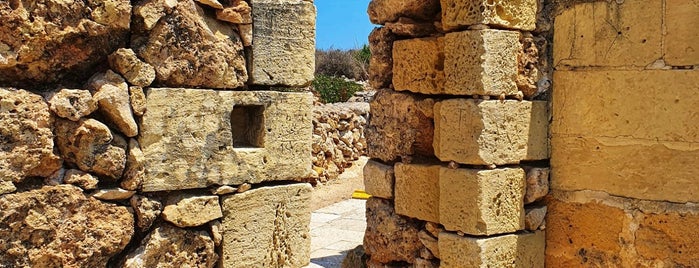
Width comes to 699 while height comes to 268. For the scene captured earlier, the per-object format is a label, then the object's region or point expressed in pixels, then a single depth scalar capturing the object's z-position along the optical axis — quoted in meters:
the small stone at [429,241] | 4.04
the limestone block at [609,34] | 3.62
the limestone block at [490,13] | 3.70
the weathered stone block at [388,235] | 4.27
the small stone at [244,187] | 3.15
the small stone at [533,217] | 3.97
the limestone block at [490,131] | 3.72
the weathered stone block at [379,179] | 4.38
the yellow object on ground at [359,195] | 10.27
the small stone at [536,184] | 3.96
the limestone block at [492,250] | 3.73
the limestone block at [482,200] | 3.72
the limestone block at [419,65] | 4.07
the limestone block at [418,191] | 4.05
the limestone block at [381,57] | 4.48
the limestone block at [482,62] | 3.69
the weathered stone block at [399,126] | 4.20
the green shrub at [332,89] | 17.61
